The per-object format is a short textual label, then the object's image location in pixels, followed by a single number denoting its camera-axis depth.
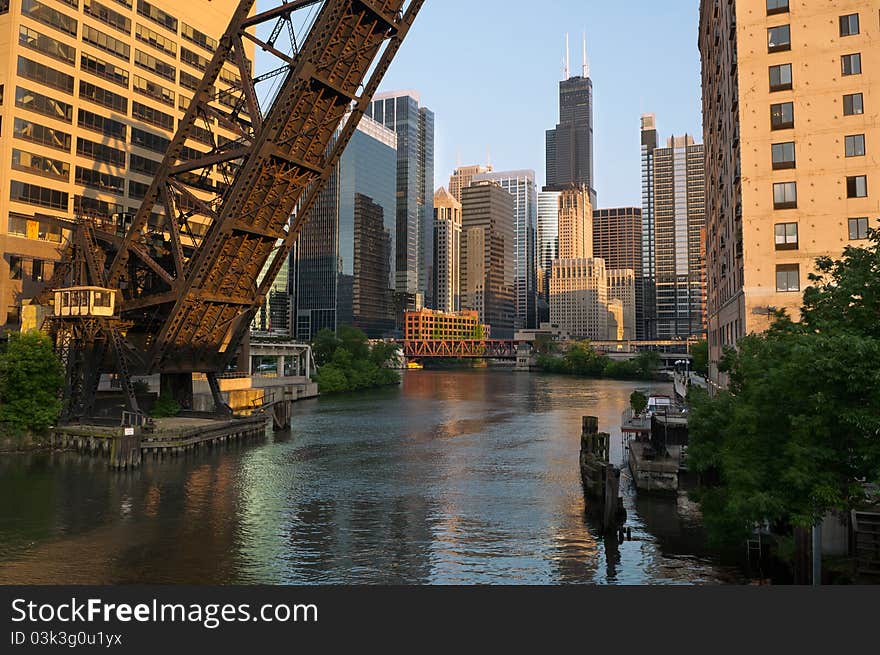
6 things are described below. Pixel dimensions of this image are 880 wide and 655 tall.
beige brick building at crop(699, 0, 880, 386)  33.34
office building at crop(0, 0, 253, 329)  51.62
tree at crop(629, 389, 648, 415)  53.12
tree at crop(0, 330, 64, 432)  39.69
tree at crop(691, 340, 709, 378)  87.50
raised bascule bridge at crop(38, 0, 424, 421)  36.41
